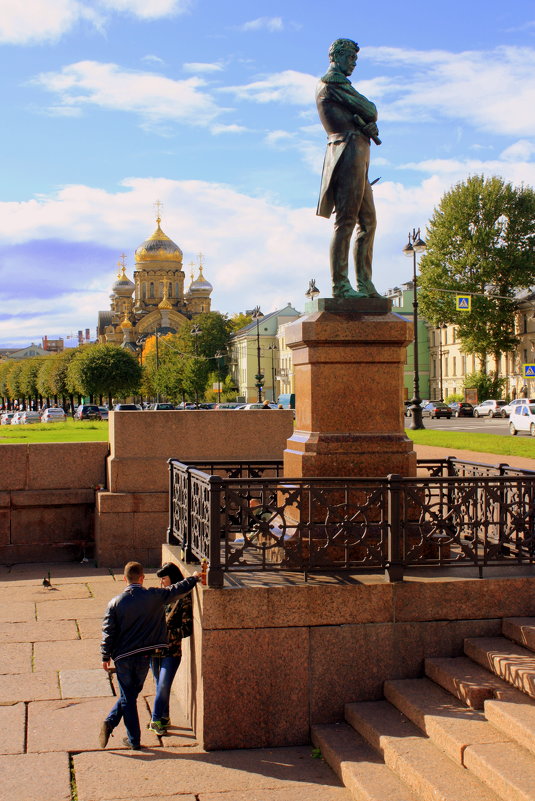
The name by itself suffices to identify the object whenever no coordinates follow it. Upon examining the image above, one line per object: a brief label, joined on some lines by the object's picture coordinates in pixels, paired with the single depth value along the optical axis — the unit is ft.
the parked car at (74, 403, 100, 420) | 190.18
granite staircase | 16.17
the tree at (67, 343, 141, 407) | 296.10
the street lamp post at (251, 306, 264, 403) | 205.55
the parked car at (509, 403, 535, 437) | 119.85
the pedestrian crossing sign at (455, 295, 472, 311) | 145.28
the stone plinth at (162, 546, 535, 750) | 20.56
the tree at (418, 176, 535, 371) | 229.66
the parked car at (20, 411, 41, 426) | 213.46
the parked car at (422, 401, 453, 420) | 209.87
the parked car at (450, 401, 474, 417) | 221.25
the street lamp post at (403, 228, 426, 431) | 117.08
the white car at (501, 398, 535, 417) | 172.82
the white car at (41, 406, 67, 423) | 205.46
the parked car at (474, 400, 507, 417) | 210.18
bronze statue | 26.55
